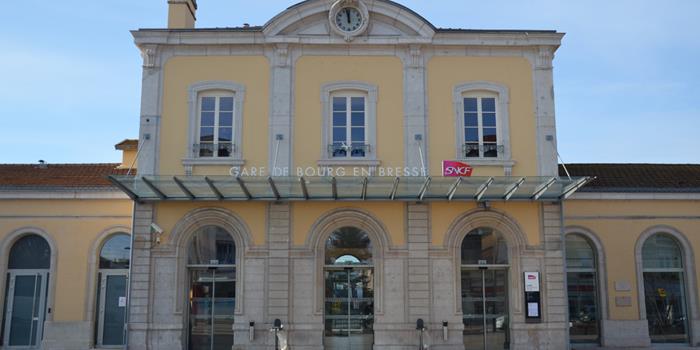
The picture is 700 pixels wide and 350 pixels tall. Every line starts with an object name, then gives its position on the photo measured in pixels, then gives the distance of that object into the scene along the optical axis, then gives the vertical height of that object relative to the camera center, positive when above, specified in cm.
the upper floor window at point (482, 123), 1606 +412
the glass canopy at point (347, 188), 1448 +241
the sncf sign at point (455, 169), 1579 +297
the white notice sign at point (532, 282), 1556 +42
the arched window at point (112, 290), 1741 +22
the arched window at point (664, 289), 1777 +32
